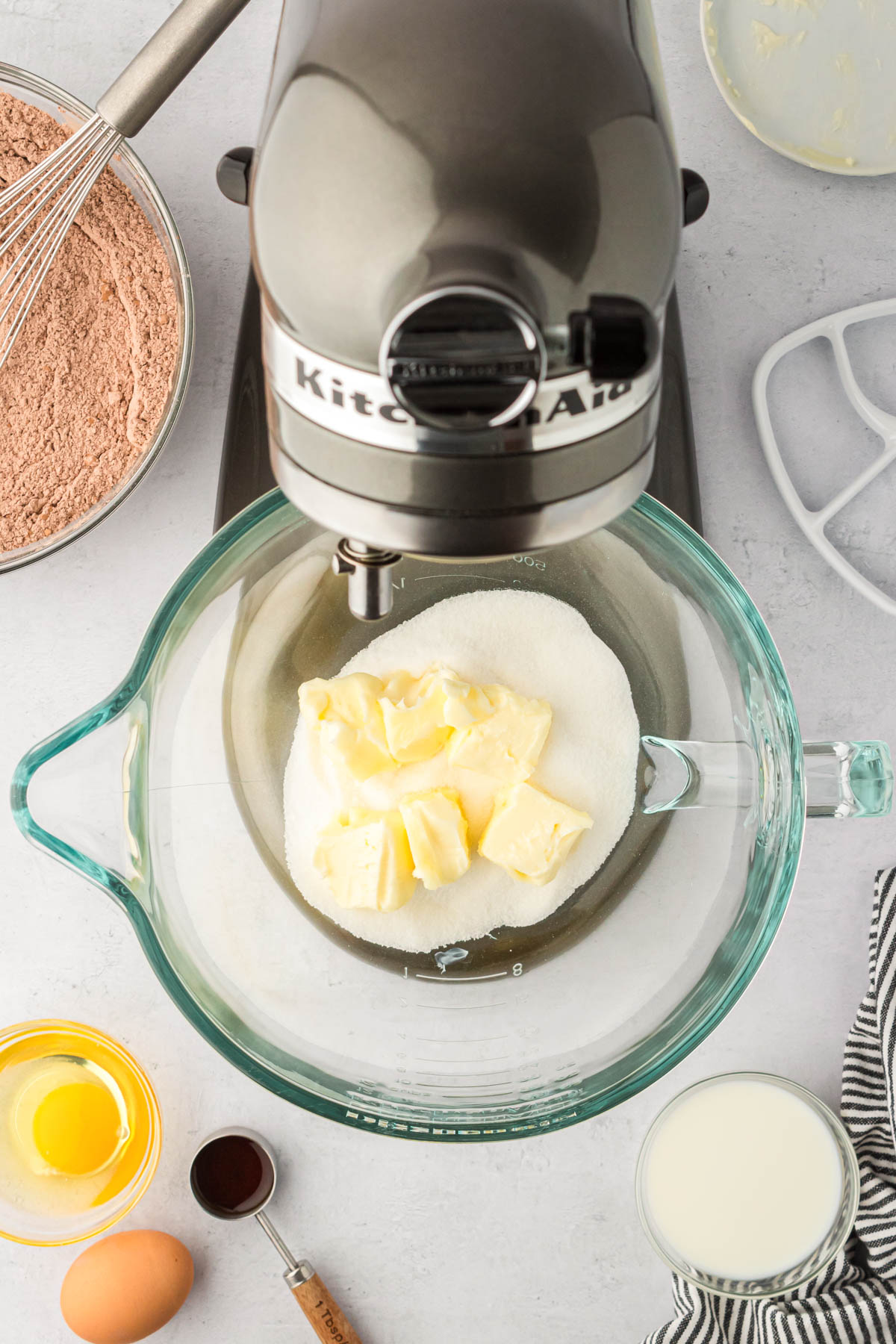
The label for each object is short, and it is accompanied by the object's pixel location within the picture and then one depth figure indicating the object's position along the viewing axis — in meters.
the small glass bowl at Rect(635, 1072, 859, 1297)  0.82
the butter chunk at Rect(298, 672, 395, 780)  0.63
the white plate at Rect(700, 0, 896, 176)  0.77
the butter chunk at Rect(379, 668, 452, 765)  0.62
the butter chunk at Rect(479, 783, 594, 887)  0.62
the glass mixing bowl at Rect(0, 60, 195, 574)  0.73
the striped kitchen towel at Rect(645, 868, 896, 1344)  0.81
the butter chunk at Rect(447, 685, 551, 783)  0.63
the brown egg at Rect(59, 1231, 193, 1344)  0.80
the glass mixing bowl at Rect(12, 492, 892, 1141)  0.68
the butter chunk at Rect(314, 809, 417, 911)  0.61
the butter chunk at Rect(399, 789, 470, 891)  0.61
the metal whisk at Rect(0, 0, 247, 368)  0.51
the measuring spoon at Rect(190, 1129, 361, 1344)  0.82
